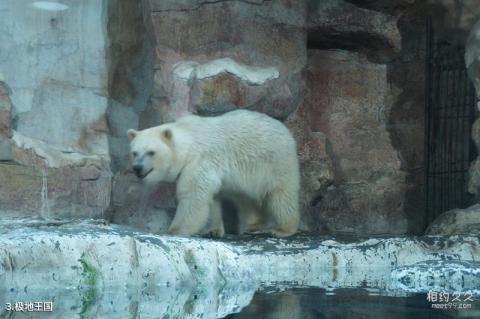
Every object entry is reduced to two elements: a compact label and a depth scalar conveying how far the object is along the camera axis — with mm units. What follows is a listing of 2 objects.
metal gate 20094
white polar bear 15883
